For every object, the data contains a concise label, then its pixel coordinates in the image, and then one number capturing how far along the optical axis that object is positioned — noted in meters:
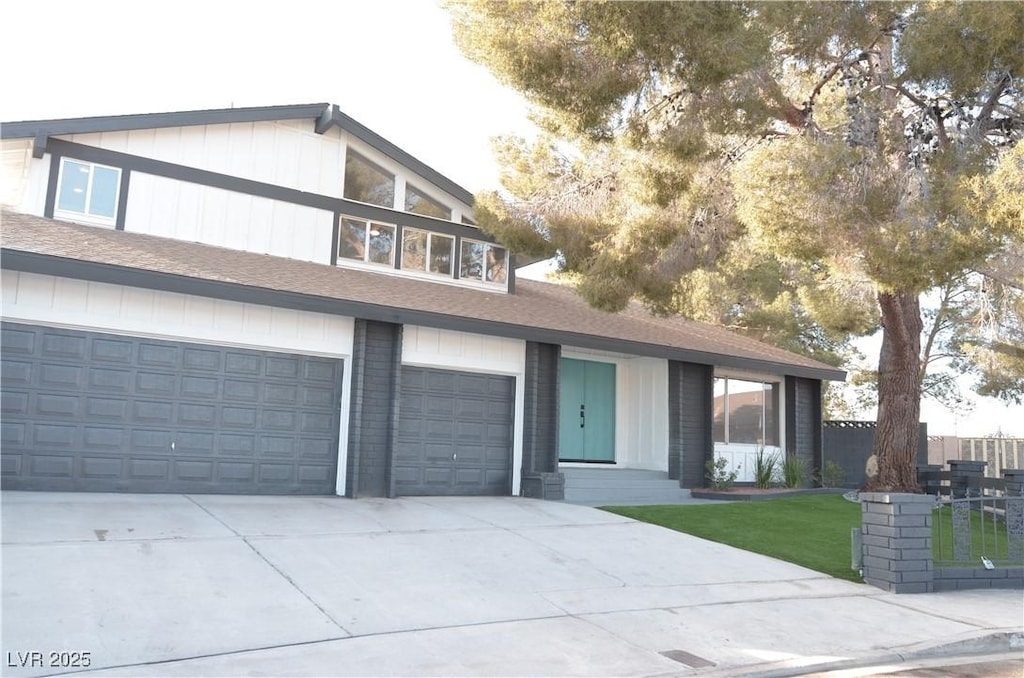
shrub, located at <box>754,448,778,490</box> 17.95
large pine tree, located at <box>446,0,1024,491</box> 11.00
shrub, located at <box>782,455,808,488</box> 18.42
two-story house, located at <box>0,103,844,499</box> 11.36
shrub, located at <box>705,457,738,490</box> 17.02
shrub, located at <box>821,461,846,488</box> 19.70
